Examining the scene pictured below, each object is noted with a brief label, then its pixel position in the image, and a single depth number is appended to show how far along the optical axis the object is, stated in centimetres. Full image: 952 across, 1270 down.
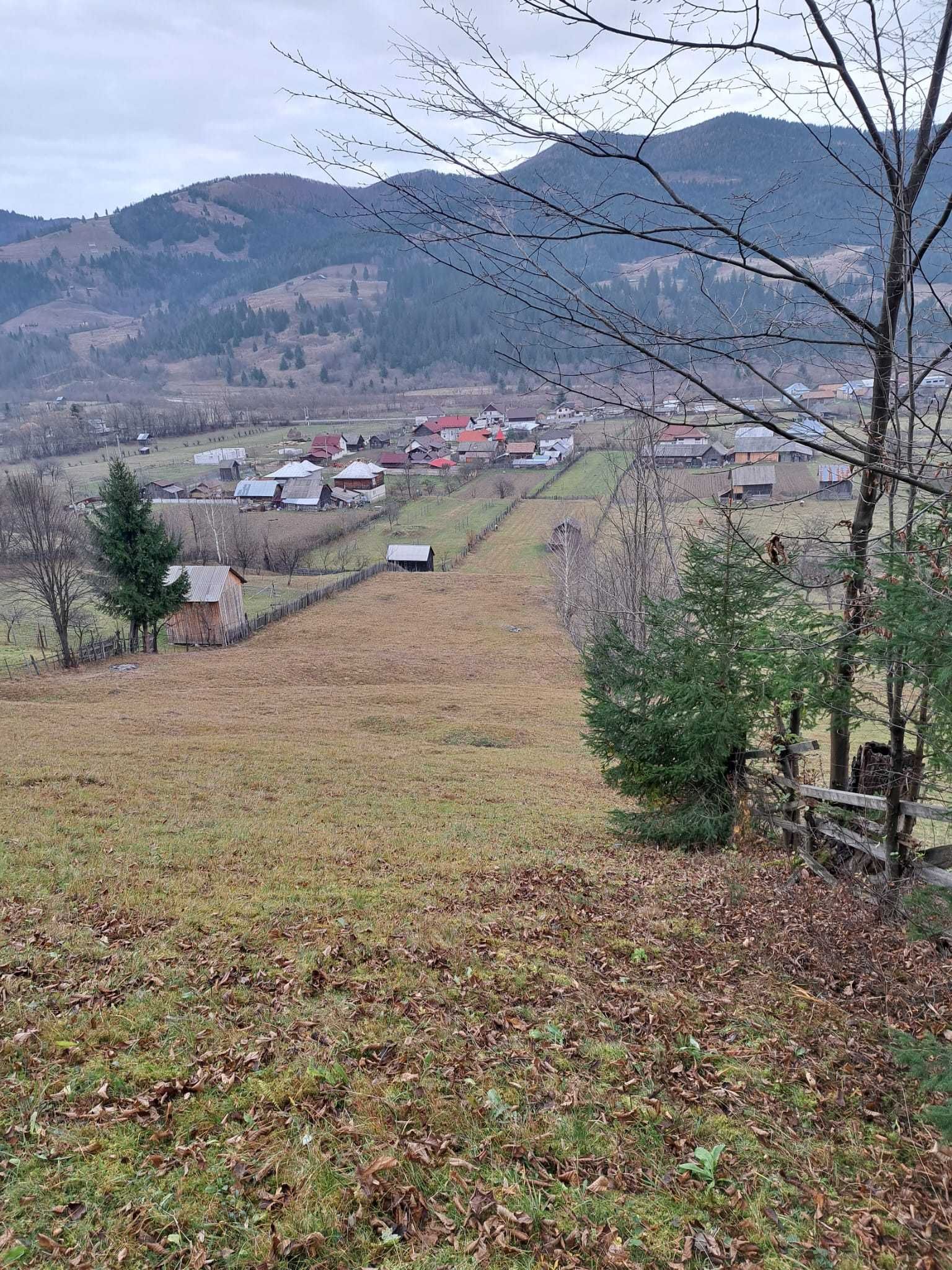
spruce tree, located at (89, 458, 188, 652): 3014
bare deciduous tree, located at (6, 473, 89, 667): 2969
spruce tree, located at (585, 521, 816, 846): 889
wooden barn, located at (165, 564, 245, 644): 3434
